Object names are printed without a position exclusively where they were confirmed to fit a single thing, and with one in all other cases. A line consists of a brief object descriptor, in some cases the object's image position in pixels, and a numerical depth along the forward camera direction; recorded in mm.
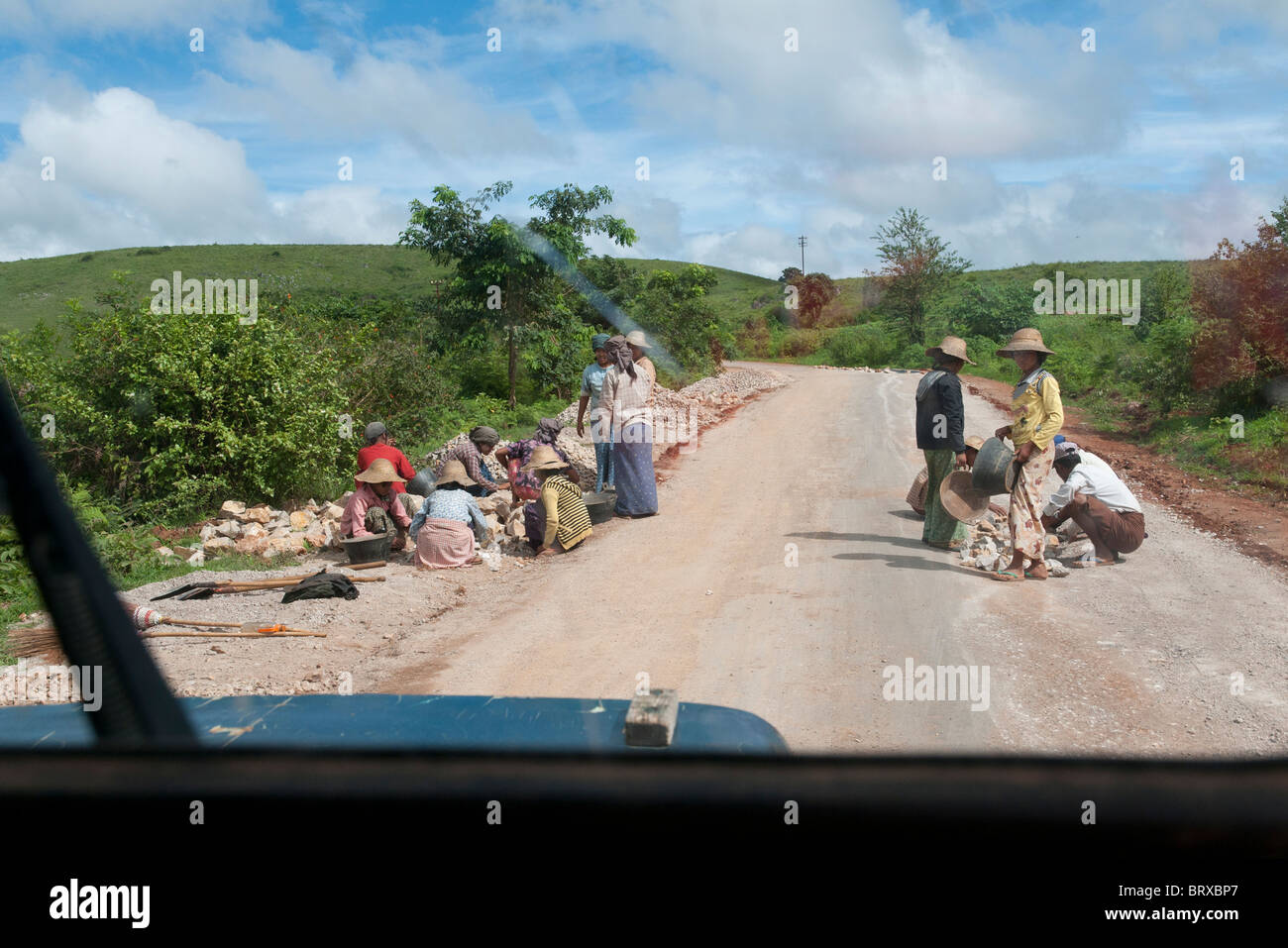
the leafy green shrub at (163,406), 10391
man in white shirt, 7535
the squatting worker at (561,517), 8711
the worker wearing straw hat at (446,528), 8203
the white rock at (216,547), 9047
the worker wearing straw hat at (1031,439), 6816
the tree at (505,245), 17047
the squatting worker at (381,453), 9375
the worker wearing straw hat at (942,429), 7805
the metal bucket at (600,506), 9625
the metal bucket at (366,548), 8188
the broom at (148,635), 5902
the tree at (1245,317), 13656
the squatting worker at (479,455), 10188
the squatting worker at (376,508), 8727
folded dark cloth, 6883
